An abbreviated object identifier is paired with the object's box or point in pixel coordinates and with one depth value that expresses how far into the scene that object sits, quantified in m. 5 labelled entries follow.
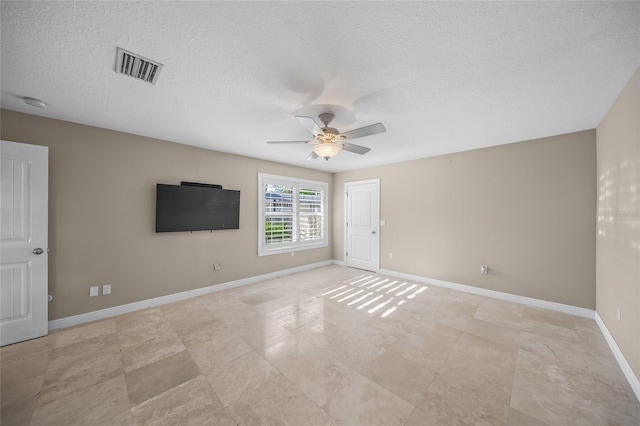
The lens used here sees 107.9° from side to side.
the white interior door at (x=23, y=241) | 2.45
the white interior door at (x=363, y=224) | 5.42
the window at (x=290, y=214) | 4.80
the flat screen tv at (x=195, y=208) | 3.50
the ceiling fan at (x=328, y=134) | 2.34
